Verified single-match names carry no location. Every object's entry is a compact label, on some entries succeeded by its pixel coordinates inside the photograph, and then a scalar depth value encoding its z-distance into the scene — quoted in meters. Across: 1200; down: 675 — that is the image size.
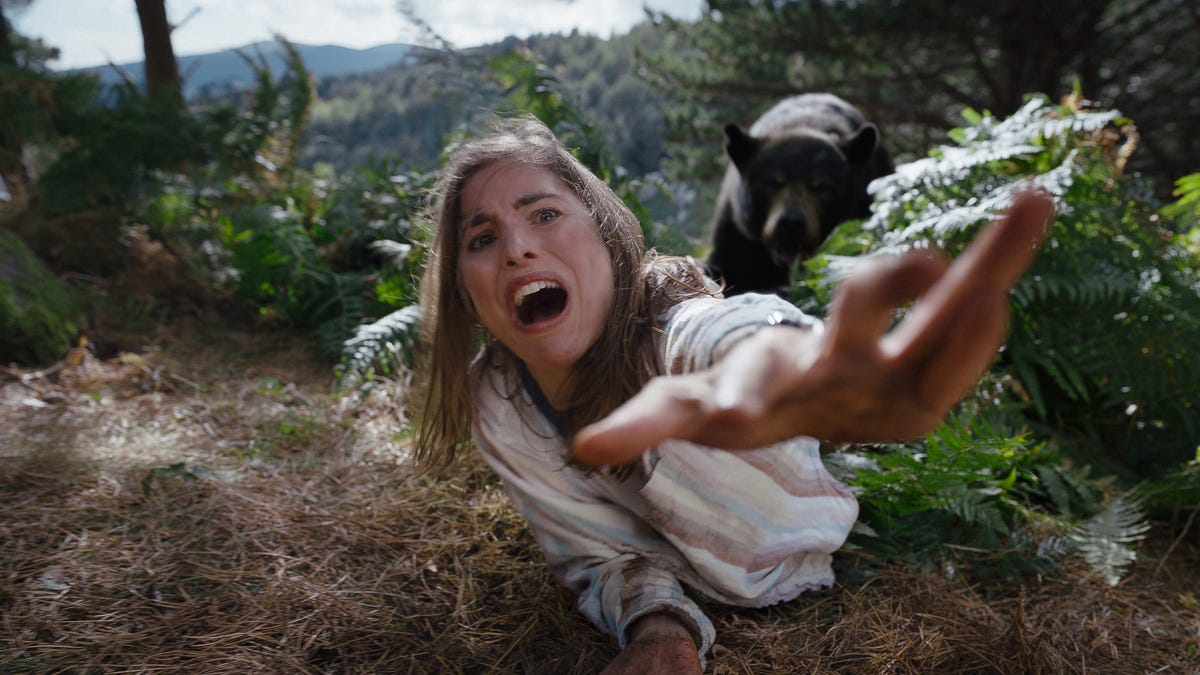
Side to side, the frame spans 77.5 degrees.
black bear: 4.42
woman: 1.60
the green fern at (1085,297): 2.73
